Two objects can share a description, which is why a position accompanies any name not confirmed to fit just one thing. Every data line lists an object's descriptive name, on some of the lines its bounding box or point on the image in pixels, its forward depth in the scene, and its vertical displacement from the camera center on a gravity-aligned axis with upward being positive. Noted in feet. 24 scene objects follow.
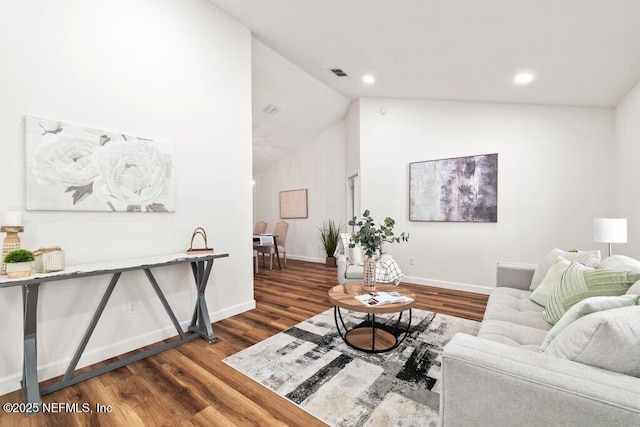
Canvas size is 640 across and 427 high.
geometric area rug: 5.33 -3.68
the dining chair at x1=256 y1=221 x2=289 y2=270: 19.54 -1.50
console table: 5.62 -2.39
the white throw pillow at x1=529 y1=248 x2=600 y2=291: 7.03 -1.22
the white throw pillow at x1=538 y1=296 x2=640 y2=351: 3.97 -1.31
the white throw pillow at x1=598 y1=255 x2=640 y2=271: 5.32 -1.02
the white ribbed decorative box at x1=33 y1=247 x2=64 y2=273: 5.98 -0.99
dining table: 17.11 -1.58
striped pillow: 4.99 -1.38
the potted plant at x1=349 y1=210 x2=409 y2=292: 8.16 -0.82
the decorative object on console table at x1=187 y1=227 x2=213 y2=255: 8.65 -1.07
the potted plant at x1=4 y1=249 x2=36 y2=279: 5.42 -0.93
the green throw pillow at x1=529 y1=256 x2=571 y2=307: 6.72 -1.68
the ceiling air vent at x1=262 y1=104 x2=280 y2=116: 16.48 +6.14
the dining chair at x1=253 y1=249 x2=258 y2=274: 17.47 -2.93
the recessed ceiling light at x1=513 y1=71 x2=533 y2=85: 9.78 +4.78
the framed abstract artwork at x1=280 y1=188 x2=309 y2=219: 22.08 +0.78
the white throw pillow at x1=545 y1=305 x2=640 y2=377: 3.05 -1.44
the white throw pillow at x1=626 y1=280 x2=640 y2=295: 4.31 -1.19
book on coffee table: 7.04 -2.18
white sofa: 2.77 -1.87
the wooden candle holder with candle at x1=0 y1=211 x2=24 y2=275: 5.72 -0.32
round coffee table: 6.86 -3.61
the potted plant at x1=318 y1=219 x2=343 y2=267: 19.65 -1.89
